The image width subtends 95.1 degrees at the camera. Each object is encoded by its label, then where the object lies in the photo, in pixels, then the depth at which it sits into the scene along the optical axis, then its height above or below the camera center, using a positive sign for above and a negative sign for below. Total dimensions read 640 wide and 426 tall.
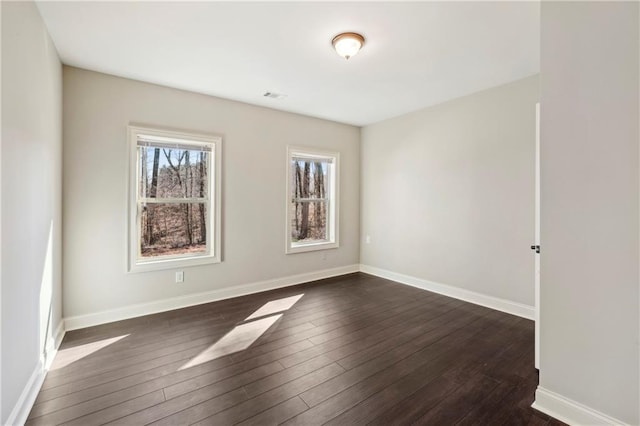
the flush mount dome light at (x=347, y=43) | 2.39 +1.41
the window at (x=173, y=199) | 3.35 +0.15
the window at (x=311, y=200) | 4.63 +0.21
